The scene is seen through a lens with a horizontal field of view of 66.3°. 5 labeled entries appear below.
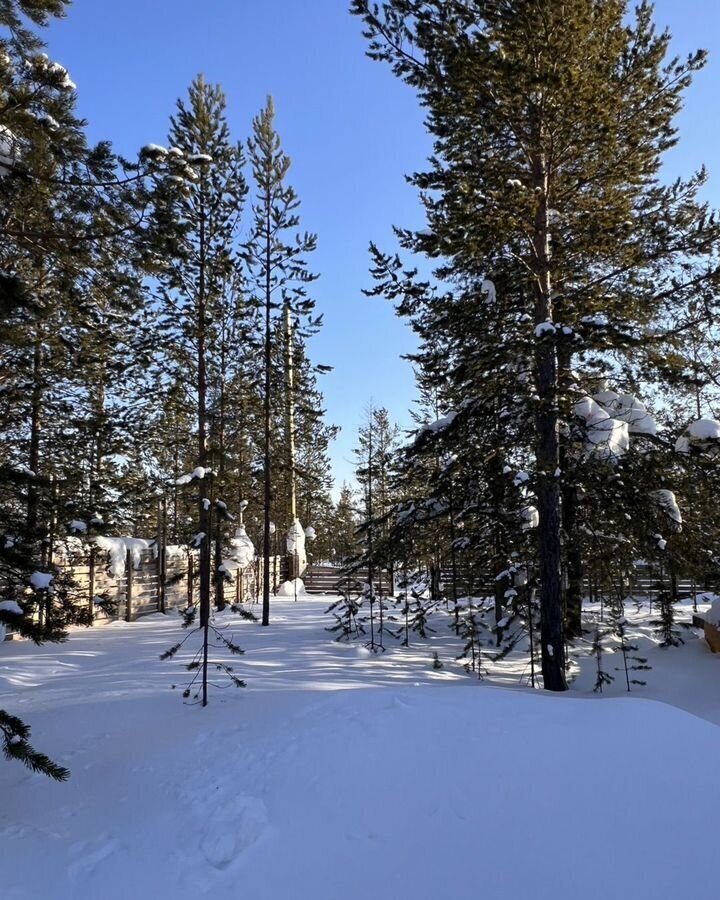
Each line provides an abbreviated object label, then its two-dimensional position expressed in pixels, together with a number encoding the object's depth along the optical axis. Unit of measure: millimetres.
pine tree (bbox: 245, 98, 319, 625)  16516
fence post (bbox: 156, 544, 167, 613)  19406
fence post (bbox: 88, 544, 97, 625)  14750
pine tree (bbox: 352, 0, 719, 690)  7871
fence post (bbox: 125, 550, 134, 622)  17059
